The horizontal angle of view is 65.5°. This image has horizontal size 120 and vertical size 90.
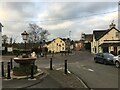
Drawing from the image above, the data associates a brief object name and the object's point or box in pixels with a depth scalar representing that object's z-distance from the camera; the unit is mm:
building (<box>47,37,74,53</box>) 46450
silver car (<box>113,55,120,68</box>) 9537
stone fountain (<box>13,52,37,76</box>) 6082
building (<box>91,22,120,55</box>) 25613
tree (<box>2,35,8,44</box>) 34846
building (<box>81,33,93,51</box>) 36402
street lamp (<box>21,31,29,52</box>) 6682
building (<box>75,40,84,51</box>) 48636
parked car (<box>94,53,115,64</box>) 11052
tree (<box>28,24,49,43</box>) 33907
